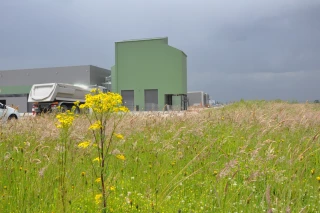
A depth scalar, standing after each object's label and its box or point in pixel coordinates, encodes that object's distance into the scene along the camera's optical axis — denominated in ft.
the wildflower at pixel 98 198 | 9.13
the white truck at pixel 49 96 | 75.41
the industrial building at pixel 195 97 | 209.15
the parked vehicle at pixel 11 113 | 56.54
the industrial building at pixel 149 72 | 148.66
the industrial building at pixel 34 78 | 176.96
